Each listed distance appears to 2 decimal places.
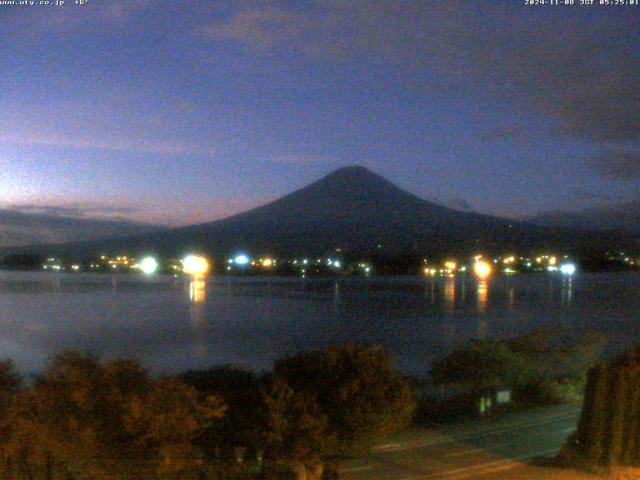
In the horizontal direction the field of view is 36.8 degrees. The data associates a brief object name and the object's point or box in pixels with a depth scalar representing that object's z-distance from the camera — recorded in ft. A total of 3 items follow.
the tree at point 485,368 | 52.24
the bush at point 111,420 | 21.56
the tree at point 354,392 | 26.48
